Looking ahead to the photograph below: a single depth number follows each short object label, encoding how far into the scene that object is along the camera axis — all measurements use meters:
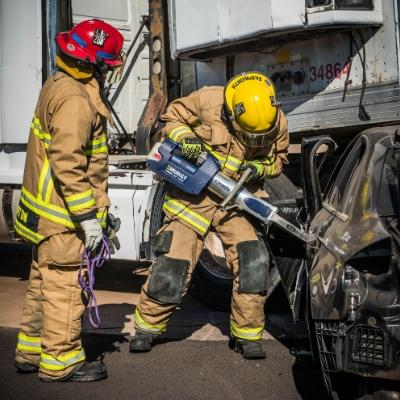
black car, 3.23
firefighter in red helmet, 4.11
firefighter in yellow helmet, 4.95
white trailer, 5.77
